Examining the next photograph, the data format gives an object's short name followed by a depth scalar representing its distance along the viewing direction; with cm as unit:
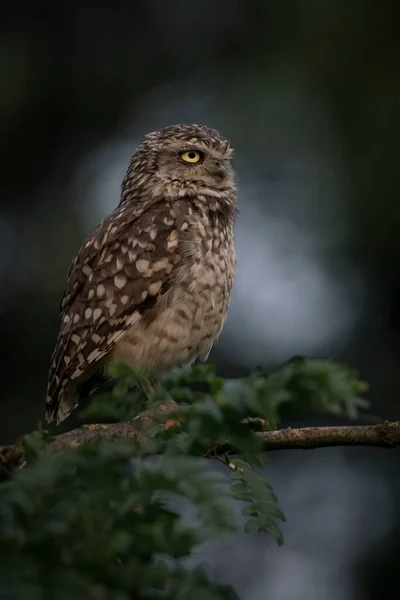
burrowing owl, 786
